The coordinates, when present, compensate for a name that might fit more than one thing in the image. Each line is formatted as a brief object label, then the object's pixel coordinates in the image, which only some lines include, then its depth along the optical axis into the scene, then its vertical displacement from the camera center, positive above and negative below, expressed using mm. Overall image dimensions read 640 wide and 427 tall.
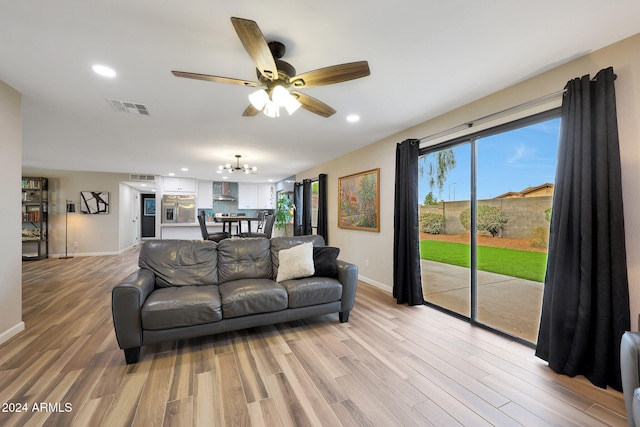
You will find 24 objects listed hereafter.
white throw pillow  2869 -549
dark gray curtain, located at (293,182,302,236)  7340 +245
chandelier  5514 +1042
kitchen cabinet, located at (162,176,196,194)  7999 +969
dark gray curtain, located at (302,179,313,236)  6694 +227
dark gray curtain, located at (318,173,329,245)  5844 +255
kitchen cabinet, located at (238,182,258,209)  9344 +713
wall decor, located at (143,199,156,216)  10781 +319
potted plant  7797 +101
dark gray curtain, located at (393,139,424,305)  3395 -195
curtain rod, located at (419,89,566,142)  2140 +1027
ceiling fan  1582 +964
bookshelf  6426 -86
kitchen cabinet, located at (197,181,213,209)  8633 +691
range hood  8945 +781
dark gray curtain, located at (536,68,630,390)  1765 -195
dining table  5935 -96
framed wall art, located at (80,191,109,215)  7059 +339
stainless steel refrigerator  8023 +179
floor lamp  6836 -182
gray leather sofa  2066 -742
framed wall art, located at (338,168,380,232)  4316 +280
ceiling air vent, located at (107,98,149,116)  2770 +1227
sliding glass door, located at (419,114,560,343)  2791 +10
